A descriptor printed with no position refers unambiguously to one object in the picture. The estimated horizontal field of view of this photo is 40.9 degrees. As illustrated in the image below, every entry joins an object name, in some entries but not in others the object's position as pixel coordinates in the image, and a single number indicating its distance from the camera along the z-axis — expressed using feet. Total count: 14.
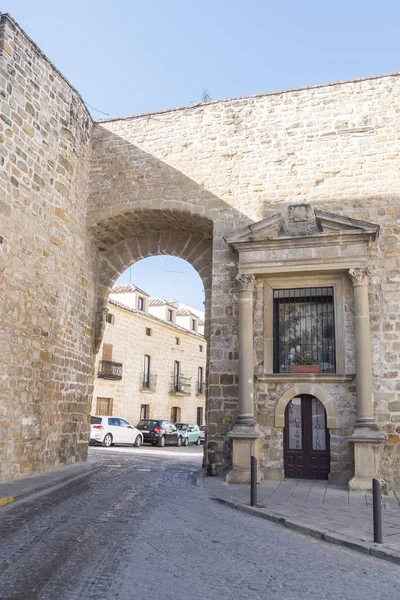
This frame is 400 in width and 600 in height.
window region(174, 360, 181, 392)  94.26
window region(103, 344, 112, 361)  74.33
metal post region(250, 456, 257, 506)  21.79
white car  60.85
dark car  70.23
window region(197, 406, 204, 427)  102.94
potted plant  30.22
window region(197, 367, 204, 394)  102.89
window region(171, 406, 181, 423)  93.56
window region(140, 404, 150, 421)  83.05
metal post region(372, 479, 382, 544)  16.08
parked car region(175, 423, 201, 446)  77.27
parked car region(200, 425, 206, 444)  84.95
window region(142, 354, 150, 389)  84.12
